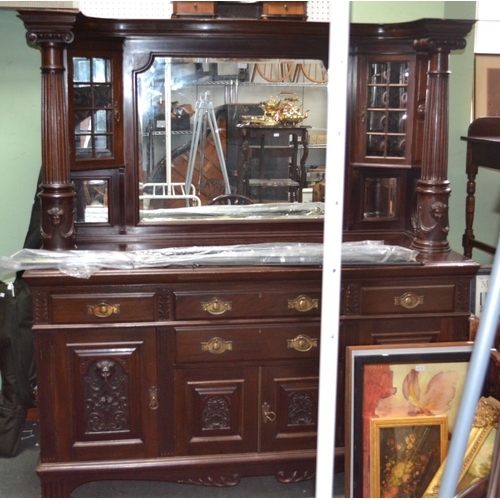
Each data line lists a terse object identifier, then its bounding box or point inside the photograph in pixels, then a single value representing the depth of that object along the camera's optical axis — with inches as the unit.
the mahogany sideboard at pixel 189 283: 101.7
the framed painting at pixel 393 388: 96.6
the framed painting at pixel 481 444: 91.0
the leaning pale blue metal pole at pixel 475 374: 48.6
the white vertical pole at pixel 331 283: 51.8
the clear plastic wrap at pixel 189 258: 100.5
